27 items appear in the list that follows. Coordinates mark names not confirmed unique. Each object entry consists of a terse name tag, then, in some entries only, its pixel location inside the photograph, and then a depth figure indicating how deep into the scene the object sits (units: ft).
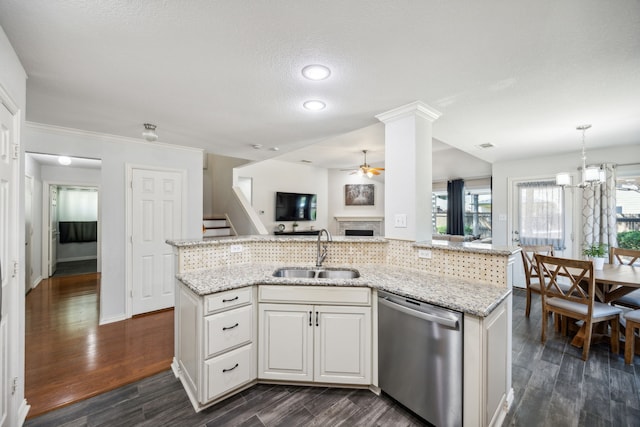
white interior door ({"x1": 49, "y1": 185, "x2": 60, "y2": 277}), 17.40
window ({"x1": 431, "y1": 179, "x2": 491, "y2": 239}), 19.47
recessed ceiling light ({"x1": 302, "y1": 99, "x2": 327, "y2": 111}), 7.50
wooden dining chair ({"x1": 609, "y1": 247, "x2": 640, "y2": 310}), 9.13
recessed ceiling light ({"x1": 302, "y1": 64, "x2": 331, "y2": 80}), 5.71
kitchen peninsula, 5.72
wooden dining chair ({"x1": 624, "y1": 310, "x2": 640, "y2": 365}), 7.52
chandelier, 9.53
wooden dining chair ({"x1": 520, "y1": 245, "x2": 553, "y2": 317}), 10.64
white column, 7.67
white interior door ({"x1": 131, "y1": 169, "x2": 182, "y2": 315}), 11.27
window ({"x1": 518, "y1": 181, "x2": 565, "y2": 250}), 14.38
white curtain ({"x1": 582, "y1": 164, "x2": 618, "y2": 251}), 12.52
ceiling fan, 16.60
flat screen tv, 20.86
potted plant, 9.52
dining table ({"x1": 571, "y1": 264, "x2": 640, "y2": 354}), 8.02
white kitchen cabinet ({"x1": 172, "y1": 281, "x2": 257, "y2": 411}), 5.82
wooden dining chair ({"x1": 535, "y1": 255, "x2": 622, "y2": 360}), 7.88
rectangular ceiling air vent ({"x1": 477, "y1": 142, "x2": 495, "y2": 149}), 11.95
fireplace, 23.47
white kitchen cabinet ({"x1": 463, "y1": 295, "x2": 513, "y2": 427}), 4.68
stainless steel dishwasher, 4.94
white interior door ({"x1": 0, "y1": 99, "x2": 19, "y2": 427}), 4.60
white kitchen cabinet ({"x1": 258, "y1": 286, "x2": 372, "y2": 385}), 6.37
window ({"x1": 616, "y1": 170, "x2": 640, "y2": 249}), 12.69
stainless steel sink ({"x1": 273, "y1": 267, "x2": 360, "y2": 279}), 7.75
